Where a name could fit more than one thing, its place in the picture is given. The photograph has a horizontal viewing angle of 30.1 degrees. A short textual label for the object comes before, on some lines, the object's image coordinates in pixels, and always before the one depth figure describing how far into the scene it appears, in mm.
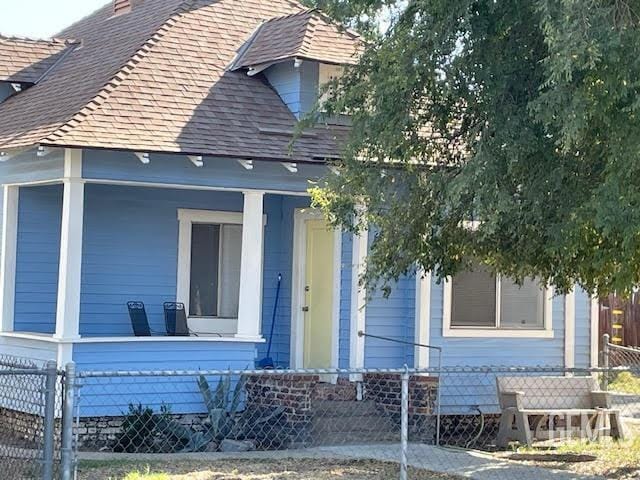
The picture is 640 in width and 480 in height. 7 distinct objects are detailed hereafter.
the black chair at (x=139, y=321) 15641
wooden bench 14633
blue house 14336
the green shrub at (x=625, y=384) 19428
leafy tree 9016
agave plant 13719
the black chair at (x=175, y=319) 15859
